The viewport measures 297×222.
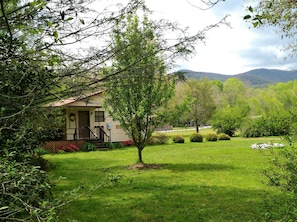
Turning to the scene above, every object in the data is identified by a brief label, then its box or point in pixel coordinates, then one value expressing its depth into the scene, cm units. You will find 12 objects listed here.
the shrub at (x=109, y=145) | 2535
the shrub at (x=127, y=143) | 2788
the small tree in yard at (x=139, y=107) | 1286
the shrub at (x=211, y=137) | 3177
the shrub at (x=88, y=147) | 2370
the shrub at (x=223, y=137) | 3281
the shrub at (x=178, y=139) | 3010
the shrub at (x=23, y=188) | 206
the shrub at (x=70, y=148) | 2308
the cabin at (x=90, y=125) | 2598
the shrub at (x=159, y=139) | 2856
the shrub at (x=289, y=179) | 394
